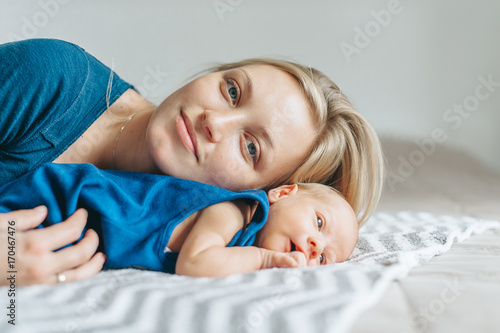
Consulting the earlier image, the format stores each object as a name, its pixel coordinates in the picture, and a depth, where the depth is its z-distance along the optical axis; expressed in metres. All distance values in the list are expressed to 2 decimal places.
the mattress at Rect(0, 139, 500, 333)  0.62
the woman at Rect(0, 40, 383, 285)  1.05
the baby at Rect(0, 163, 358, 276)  0.87
